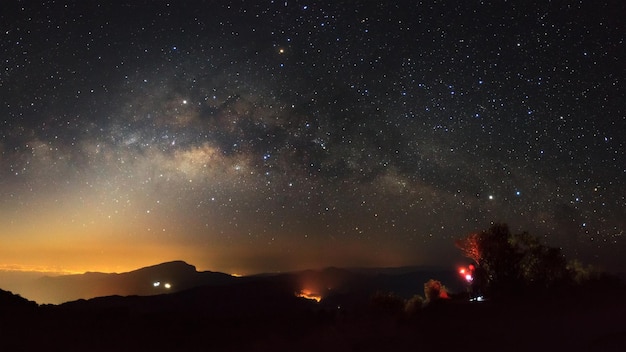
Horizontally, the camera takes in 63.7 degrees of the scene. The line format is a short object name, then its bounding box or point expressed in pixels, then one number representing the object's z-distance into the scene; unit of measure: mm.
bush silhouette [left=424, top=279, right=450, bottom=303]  35312
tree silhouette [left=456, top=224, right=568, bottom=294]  32000
